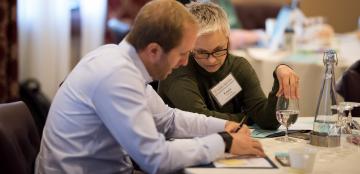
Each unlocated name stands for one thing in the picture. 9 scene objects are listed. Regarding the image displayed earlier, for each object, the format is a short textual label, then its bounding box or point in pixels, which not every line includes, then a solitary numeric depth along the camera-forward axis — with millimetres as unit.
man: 2895
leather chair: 3165
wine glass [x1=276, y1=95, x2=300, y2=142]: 3587
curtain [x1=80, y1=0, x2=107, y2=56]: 8100
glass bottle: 3444
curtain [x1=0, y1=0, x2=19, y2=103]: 7479
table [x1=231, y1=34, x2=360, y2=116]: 7341
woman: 4050
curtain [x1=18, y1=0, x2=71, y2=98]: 7750
